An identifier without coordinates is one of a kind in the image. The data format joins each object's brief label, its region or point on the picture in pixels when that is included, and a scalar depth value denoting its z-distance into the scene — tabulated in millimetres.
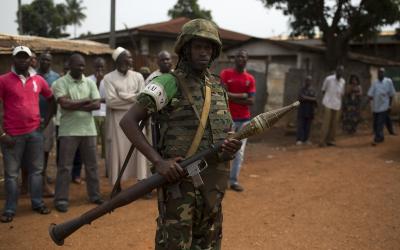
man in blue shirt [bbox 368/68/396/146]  10367
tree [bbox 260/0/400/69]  15305
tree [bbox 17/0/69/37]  31016
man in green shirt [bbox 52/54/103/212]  5027
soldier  2289
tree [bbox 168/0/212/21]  30469
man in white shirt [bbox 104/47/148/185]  5375
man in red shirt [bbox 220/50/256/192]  5844
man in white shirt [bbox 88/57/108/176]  6449
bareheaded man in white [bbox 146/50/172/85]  5612
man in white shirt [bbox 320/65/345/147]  9781
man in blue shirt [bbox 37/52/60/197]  5809
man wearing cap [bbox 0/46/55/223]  4637
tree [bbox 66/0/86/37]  45938
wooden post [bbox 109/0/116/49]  11445
